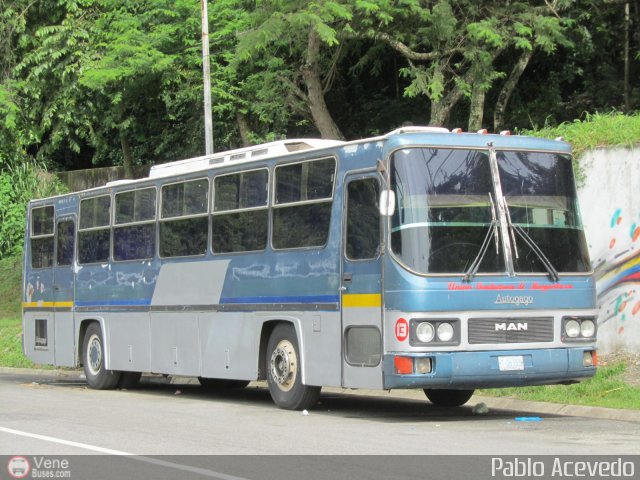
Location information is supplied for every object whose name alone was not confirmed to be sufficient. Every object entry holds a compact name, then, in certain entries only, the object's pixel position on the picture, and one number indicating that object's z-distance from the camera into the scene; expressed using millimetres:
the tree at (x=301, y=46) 20641
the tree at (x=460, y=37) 21156
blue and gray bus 12148
